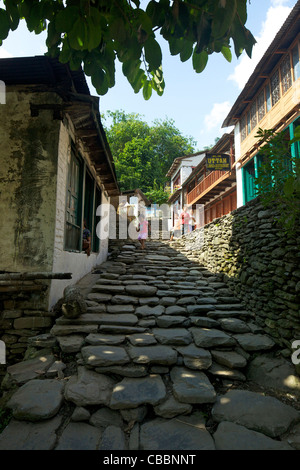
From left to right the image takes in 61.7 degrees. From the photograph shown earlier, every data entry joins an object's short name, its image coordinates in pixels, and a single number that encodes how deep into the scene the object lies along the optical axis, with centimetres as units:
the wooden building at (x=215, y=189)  1339
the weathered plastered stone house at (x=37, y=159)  419
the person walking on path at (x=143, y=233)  1107
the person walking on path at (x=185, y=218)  1781
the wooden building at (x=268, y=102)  745
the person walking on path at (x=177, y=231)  1802
